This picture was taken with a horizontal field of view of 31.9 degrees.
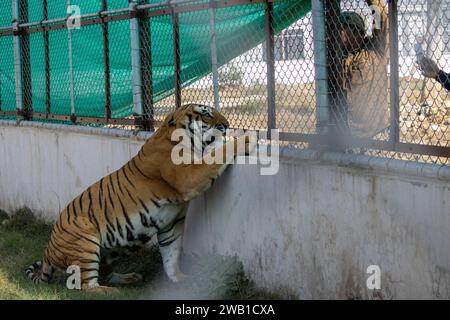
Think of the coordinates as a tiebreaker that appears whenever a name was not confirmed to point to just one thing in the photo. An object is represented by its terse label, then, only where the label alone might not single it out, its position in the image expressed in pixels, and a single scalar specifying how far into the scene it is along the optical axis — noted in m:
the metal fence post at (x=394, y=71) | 4.66
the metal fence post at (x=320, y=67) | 5.08
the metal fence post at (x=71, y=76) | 7.91
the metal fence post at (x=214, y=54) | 5.98
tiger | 5.90
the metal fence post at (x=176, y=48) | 6.38
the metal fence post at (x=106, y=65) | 7.36
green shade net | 5.86
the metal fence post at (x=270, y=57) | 5.49
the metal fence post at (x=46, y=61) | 8.48
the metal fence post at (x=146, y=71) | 6.88
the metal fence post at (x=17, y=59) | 8.93
